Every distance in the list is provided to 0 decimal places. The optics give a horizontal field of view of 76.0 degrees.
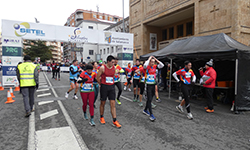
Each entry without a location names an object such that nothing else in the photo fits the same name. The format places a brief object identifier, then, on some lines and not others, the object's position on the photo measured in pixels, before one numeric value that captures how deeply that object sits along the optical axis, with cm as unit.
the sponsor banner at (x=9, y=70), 1179
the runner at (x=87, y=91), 488
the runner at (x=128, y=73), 1058
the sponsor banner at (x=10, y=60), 1177
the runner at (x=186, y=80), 578
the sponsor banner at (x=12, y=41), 1155
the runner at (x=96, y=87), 665
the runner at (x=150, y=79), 547
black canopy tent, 654
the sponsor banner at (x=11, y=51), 1174
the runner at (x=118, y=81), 724
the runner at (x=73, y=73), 841
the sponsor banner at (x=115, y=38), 1462
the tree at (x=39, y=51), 5009
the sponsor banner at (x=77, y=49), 2538
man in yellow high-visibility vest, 566
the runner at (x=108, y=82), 469
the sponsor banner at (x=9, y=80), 1188
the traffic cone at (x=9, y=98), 779
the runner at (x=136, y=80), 827
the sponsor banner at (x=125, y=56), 1605
